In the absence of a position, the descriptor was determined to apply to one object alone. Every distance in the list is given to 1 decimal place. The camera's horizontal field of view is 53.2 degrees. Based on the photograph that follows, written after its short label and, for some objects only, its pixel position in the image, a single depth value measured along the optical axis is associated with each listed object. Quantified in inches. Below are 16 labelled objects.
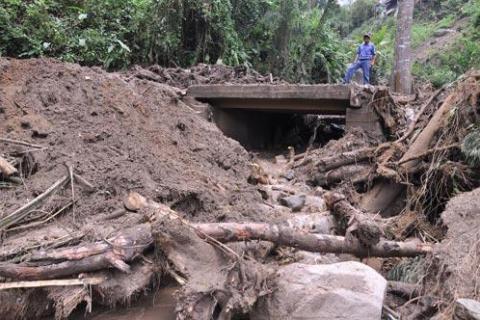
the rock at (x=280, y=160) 323.7
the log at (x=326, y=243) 148.6
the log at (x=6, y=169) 162.6
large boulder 126.6
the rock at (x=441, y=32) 845.7
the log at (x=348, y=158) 265.4
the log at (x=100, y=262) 120.3
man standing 393.4
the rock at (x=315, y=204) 223.3
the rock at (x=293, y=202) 226.1
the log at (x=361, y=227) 155.0
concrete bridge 294.8
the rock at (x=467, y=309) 111.2
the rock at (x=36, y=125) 187.9
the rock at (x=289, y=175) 285.7
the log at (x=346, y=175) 256.7
